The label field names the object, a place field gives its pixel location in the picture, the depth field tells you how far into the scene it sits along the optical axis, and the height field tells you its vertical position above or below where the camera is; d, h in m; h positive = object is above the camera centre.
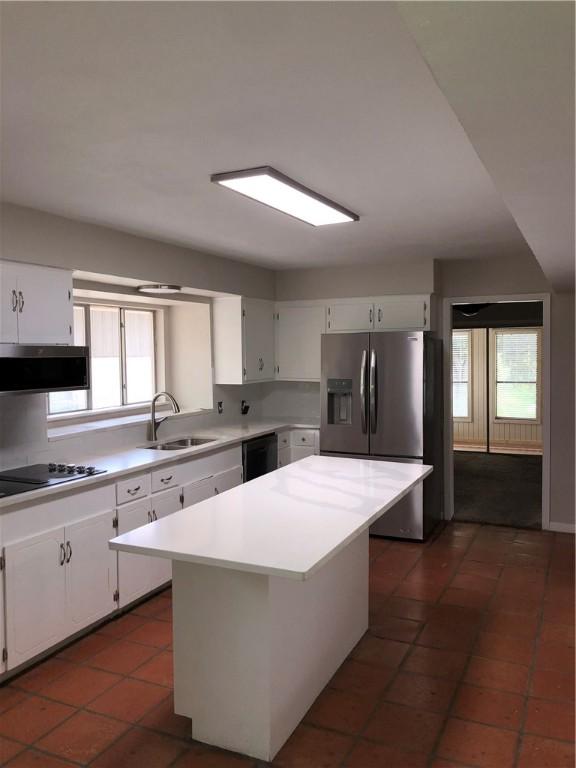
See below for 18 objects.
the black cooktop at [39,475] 3.04 -0.54
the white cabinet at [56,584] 2.93 -1.09
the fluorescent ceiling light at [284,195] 2.68 +0.86
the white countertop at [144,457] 3.06 -0.55
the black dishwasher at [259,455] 5.03 -0.71
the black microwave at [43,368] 3.01 +0.03
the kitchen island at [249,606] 2.16 -0.92
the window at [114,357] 4.54 +0.13
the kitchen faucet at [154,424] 4.59 -0.39
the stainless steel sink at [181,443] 4.59 -0.55
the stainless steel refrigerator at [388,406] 4.98 -0.29
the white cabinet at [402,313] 5.30 +0.51
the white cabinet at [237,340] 5.44 +0.29
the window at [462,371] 9.39 +0.00
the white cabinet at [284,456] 5.61 -0.78
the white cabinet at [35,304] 3.18 +0.38
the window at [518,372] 8.98 -0.02
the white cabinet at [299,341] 5.84 +0.30
